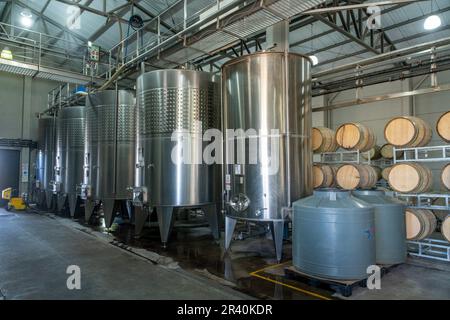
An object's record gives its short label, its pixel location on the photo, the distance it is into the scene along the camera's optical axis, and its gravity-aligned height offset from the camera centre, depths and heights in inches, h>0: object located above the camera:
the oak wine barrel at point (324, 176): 210.0 -5.2
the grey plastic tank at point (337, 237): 131.5 -30.0
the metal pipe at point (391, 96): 163.8 +41.8
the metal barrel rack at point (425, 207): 173.5 -22.9
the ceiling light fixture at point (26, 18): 394.0 +204.4
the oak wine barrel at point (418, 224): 174.1 -32.0
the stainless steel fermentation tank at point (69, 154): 337.4 +18.7
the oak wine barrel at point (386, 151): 341.1 +18.6
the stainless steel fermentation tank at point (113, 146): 285.3 +22.4
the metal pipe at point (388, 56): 168.4 +67.4
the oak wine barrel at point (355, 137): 209.5 +21.3
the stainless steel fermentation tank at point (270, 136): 174.6 +18.7
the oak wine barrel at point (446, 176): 169.0 -4.7
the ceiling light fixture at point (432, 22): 272.1 +128.7
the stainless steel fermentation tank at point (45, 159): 412.8 +15.6
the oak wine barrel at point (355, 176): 199.3 -5.4
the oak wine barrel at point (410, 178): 177.0 -6.0
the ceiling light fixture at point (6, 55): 308.8 +115.9
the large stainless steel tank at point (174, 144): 214.8 +18.2
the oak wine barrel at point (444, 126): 173.2 +23.0
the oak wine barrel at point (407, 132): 182.1 +21.4
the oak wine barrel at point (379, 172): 297.9 -4.0
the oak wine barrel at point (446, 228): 164.6 -32.3
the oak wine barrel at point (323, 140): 223.5 +20.5
